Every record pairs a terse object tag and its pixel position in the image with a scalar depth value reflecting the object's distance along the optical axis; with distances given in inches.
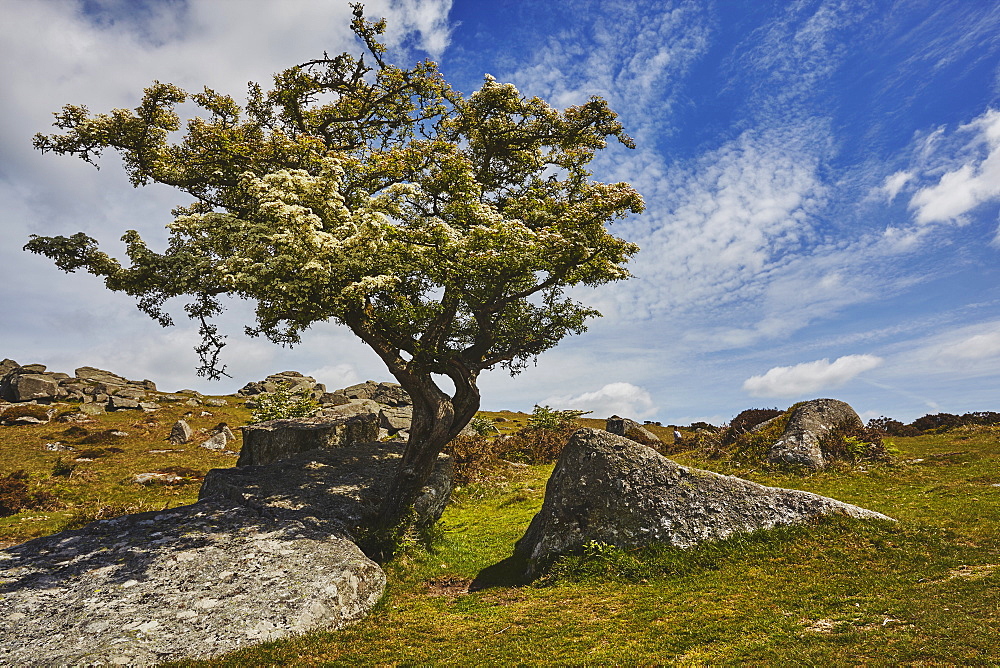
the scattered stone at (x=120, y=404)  2778.1
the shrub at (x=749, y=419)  1440.7
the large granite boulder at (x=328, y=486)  799.7
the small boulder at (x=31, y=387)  2824.8
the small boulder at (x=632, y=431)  1870.1
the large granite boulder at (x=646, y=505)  621.0
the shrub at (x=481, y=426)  1921.5
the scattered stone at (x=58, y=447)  1776.6
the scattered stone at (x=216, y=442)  1935.4
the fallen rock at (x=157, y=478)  1349.7
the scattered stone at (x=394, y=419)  1990.7
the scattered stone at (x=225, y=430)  2101.4
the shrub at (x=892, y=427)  1696.6
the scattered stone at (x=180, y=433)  2005.4
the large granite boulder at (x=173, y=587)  453.7
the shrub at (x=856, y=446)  1031.6
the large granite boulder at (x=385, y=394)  3034.0
